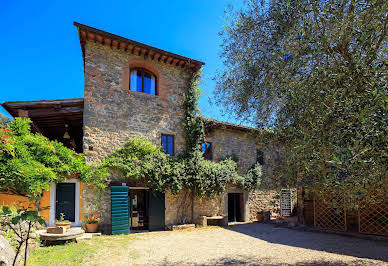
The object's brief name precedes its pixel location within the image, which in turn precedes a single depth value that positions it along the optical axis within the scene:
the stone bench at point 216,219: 11.62
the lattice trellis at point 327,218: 10.02
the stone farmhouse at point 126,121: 9.23
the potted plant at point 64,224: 7.63
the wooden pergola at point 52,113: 8.86
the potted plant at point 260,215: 13.46
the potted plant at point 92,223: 9.05
